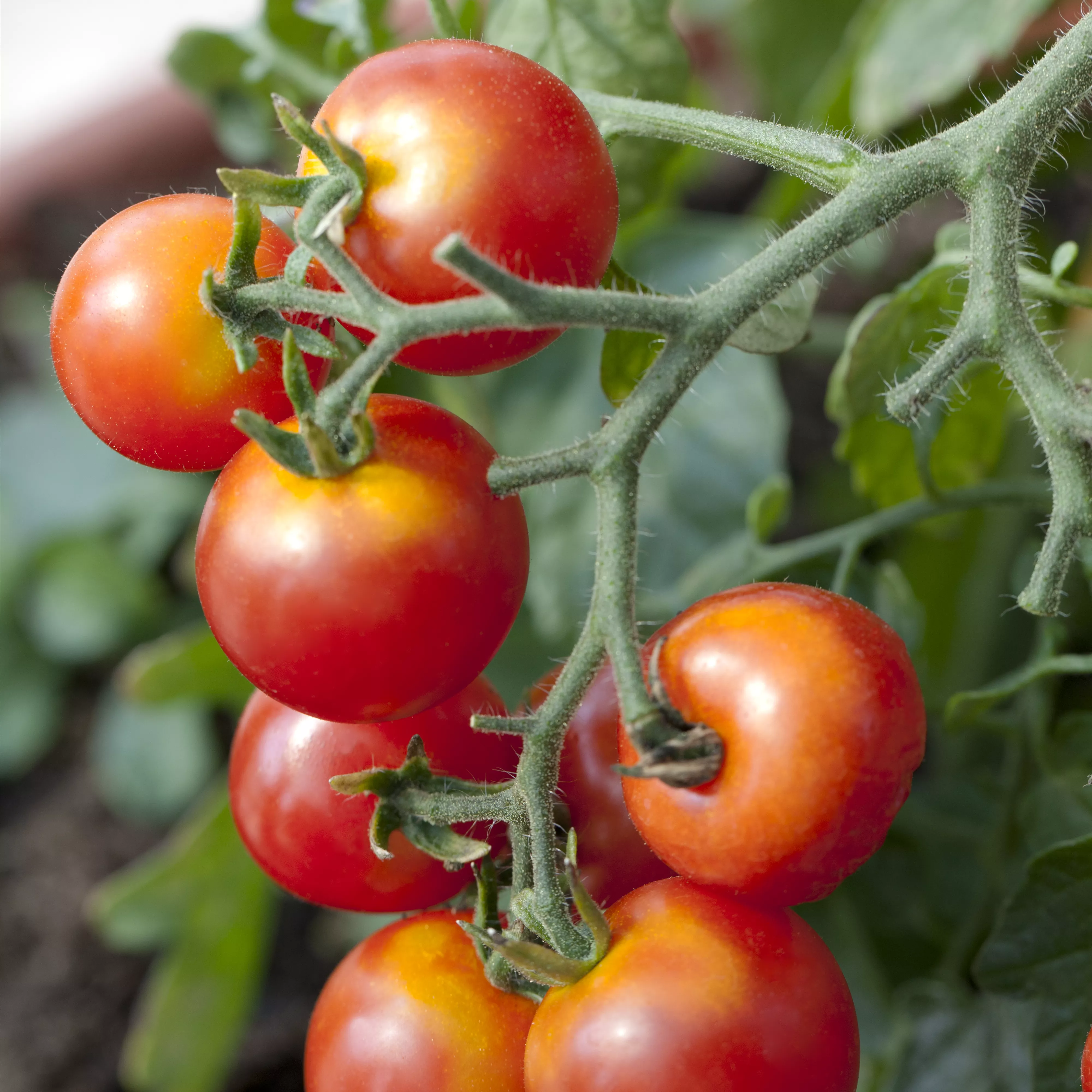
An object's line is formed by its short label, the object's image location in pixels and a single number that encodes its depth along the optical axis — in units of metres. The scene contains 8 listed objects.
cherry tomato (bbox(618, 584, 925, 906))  0.28
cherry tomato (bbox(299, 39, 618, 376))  0.28
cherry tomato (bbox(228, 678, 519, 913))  0.30
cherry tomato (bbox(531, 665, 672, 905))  0.31
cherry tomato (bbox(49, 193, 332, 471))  0.29
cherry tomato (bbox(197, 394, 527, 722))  0.28
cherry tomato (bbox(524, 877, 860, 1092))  0.28
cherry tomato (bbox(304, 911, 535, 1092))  0.29
